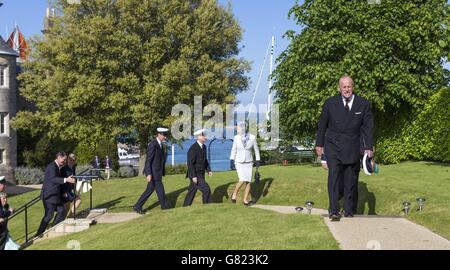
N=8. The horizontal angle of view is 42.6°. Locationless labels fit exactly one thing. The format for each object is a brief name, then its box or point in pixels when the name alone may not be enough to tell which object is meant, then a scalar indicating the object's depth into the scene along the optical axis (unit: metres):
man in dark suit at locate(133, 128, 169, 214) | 13.98
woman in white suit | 13.95
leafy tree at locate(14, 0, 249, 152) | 33.91
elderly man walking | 8.98
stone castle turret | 41.91
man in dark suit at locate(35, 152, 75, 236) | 12.90
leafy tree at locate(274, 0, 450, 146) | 25.30
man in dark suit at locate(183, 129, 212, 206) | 14.20
